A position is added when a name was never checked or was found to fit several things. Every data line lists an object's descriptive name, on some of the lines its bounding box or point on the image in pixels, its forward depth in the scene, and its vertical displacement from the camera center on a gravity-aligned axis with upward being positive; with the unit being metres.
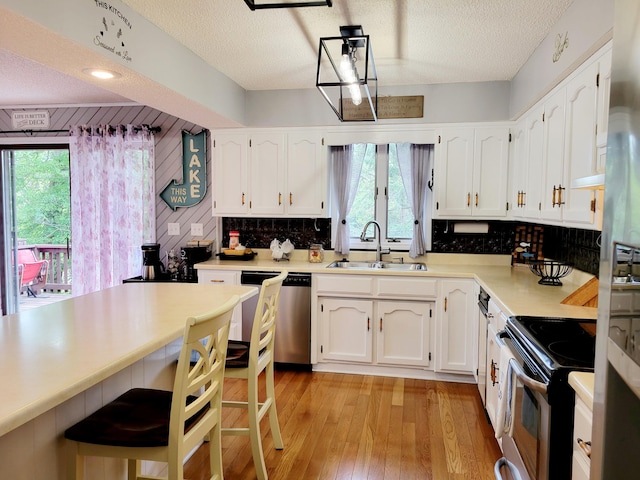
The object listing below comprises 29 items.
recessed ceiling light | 2.45 +0.75
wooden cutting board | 2.35 -0.40
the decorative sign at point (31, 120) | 4.76 +0.94
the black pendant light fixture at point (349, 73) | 2.53 +1.02
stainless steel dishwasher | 3.86 -0.87
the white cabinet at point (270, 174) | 4.11 +0.36
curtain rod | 4.52 +0.83
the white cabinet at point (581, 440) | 1.26 -0.63
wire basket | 3.03 -0.37
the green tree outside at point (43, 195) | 4.97 +0.18
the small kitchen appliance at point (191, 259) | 4.22 -0.42
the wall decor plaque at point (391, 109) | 3.93 +0.92
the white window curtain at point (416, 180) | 4.07 +0.32
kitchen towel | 1.91 -0.78
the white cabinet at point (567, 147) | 2.06 +0.38
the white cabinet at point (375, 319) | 3.69 -0.85
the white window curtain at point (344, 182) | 4.21 +0.30
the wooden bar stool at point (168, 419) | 1.45 -0.71
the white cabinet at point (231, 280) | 3.96 -0.58
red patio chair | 5.23 -0.69
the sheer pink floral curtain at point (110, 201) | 4.53 +0.11
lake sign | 4.52 +0.37
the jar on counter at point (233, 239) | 4.39 -0.24
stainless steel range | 1.45 -0.58
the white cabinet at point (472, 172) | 3.80 +0.37
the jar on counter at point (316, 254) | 4.21 -0.36
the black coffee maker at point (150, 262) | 4.30 -0.47
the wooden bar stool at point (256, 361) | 2.28 -0.77
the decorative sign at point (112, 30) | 2.19 +0.90
